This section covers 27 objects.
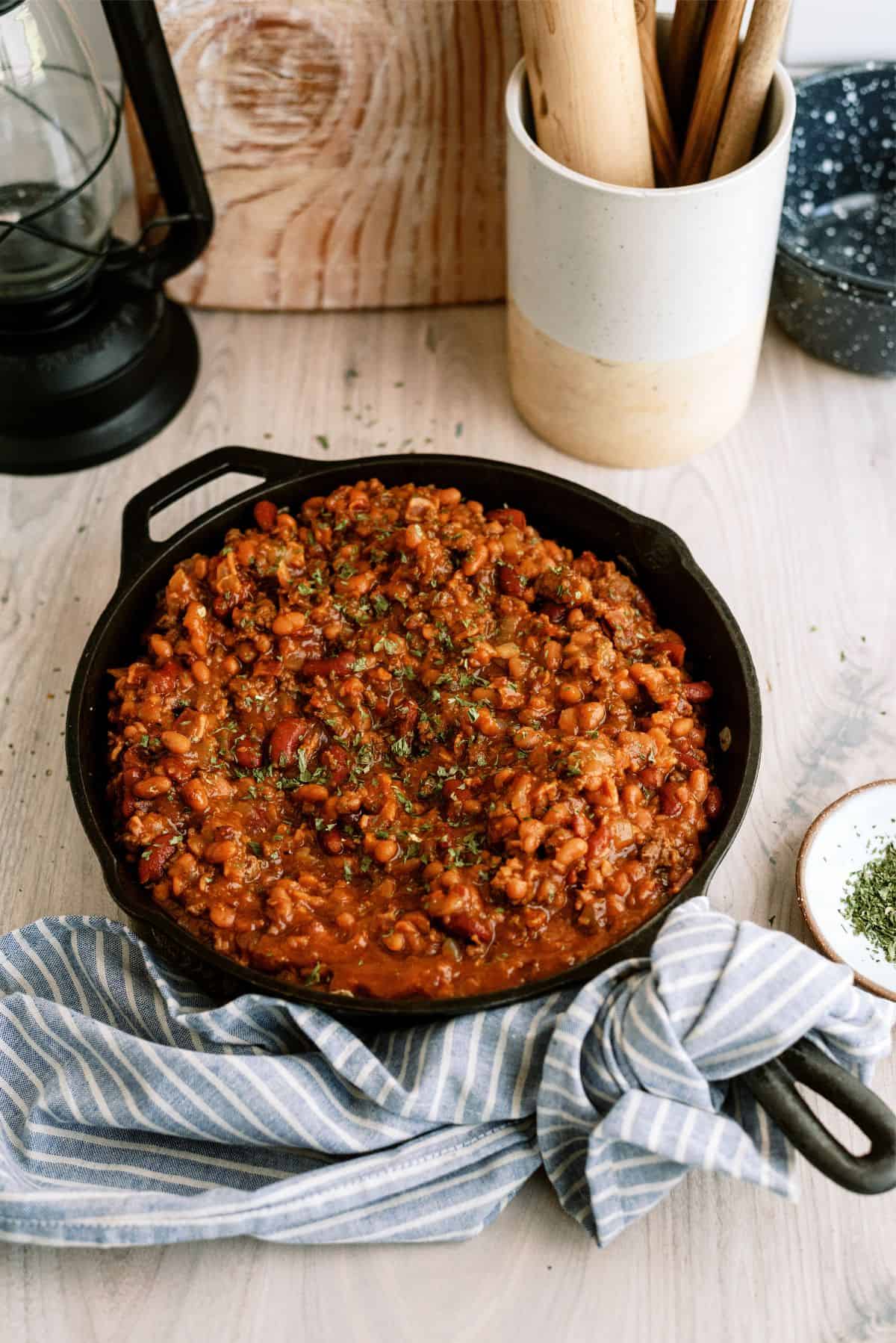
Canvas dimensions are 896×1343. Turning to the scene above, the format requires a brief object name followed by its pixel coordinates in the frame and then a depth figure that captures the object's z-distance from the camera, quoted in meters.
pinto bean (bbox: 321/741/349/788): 0.81
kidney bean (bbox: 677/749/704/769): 0.81
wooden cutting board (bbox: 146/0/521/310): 0.96
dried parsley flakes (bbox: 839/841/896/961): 0.80
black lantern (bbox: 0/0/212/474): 0.90
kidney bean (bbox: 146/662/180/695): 0.83
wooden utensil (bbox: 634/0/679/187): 0.90
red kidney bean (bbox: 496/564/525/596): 0.86
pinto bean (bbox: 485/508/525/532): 0.88
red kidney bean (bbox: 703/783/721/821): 0.80
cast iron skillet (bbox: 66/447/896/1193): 0.71
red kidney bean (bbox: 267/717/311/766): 0.81
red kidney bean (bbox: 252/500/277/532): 0.89
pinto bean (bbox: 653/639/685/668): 0.84
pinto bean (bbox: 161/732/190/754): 0.81
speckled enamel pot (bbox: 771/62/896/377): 0.98
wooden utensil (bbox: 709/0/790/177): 0.86
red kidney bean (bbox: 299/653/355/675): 0.83
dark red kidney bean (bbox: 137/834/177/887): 0.78
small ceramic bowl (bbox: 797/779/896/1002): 0.80
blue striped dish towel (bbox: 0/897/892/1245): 0.72
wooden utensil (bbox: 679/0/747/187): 0.87
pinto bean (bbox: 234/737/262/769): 0.82
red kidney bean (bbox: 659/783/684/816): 0.79
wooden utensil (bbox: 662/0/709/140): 0.90
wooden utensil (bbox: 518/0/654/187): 0.85
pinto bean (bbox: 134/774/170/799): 0.80
